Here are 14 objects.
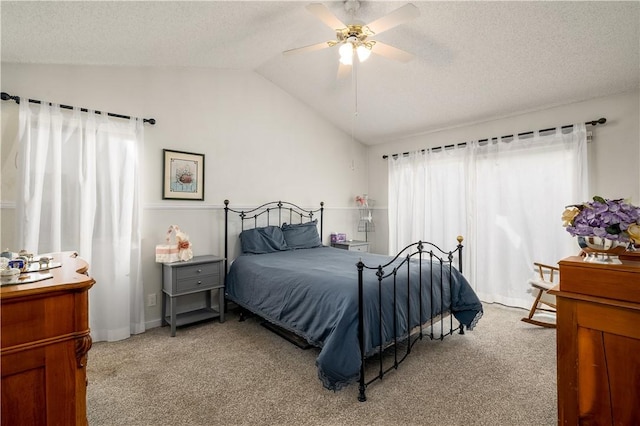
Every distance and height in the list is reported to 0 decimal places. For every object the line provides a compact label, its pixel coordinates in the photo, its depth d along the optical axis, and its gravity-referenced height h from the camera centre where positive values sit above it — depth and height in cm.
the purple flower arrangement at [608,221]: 129 -3
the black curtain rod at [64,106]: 250 +100
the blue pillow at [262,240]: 374 -30
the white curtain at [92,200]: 259 +16
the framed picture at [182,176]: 338 +47
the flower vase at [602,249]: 134 -16
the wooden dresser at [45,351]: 99 -46
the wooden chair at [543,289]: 306 -76
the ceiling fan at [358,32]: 207 +137
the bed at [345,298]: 203 -68
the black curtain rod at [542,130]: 327 +100
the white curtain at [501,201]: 353 +18
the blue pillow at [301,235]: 413 -27
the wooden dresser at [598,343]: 126 -56
